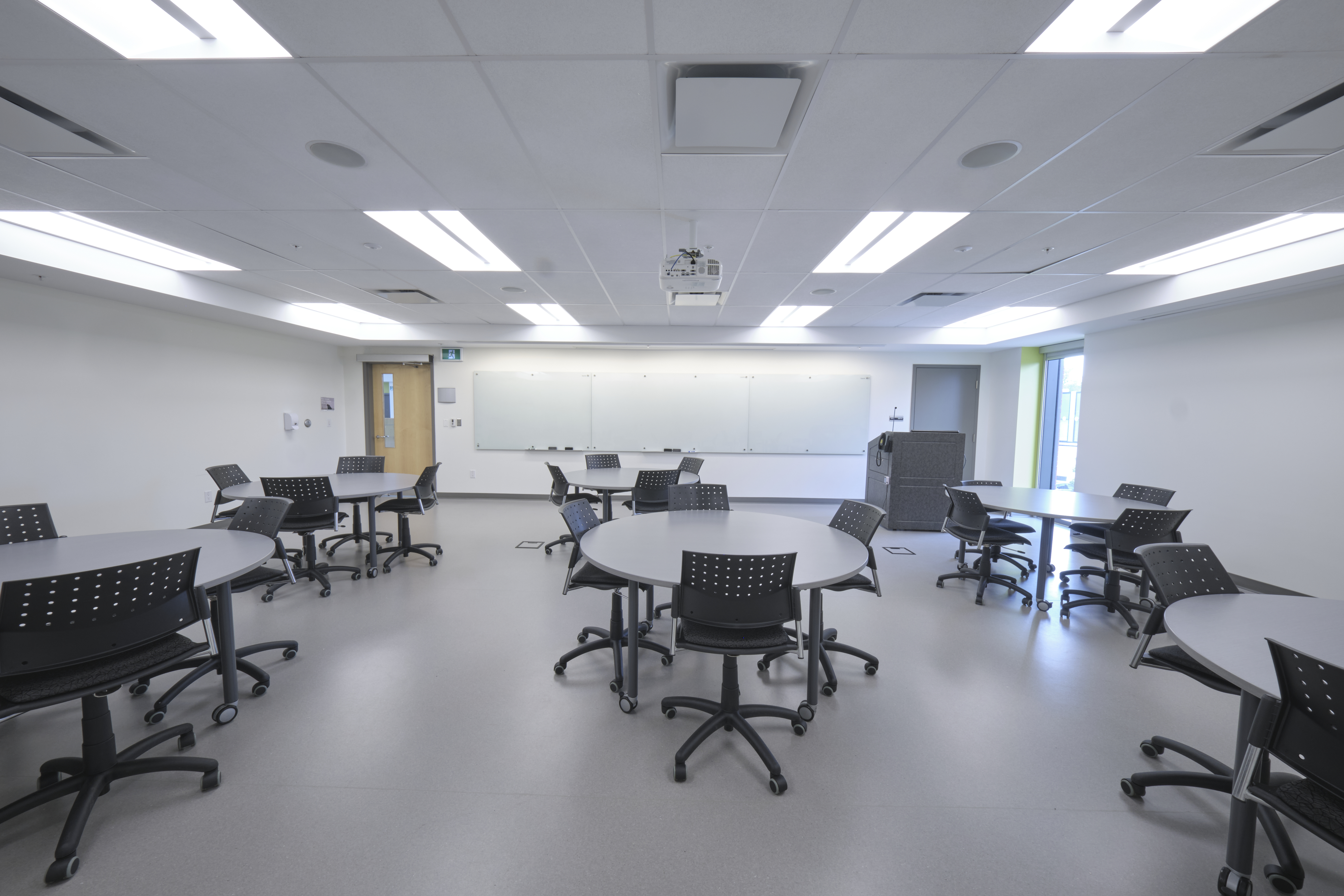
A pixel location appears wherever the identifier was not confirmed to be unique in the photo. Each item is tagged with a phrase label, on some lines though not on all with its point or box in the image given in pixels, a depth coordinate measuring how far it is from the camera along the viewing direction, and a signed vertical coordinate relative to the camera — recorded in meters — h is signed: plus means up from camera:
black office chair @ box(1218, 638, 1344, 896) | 1.20 -0.87
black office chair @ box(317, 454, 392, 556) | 5.67 -0.69
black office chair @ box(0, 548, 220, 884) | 1.54 -0.89
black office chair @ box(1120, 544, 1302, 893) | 1.60 -0.98
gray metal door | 8.12 +0.40
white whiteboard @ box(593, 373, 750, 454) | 8.05 +0.04
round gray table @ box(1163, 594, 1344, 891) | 1.44 -0.73
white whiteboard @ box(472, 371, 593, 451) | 8.05 +0.02
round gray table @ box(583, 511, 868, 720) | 2.12 -0.71
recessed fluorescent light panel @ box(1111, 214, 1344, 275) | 3.35 +1.47
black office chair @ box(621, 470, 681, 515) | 4.85 -0.81
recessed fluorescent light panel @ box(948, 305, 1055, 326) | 6.08 +1.47
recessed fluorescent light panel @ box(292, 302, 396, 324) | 6.25 +1.34
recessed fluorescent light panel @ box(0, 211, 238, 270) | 3.50 +1.36
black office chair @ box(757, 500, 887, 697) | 2.63 -0.82
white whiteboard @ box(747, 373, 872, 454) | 8.02 +0.06
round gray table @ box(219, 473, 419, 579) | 4.09 -0.75
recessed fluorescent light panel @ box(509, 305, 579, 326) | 6.24 +1.36
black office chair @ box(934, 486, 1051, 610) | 4.08 -1.02
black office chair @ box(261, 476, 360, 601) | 3.92 -0.84
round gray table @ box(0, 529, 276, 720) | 2.05 -0.74
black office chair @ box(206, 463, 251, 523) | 4.47 -0.73
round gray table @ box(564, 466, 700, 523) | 4.81 -0.74
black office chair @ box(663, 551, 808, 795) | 1.95 -0.81
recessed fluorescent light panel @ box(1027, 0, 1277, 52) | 1.63 +1.45
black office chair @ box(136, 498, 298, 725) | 2.33 -1.04
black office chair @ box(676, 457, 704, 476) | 6.01 -0.64
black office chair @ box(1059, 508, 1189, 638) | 3.41 -0.83
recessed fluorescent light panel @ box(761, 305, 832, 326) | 6.04 +1.40
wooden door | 8.21 -0.07
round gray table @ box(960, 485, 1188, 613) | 3.68 -0.71
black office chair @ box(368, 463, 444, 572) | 4.79 -1.02
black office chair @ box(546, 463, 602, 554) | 5.19 -0.87
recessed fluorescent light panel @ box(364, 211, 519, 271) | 3.38 +1.37
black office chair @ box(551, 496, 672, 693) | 2.62 -0.96
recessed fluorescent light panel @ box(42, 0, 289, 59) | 1.69 +1.42
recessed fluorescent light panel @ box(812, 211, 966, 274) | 3.31 +1.42
